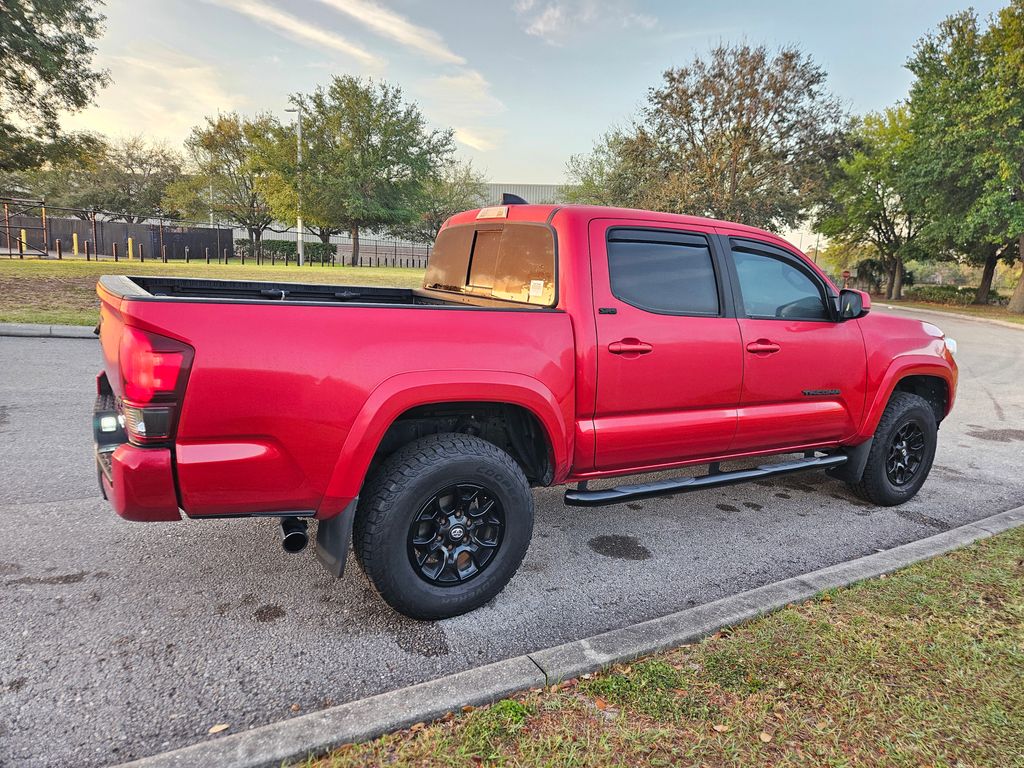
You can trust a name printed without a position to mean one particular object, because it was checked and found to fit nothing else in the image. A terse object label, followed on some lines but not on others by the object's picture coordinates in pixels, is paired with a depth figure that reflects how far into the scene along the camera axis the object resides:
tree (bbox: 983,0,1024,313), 23.50
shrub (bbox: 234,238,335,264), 47.09
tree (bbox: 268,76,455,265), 39.78
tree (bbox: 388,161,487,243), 57.50
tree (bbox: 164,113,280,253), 48.06
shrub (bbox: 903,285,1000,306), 34.78
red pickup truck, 2.34
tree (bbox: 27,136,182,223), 49.72
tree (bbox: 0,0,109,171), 14.40
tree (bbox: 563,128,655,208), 30.88
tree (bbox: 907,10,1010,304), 24.94
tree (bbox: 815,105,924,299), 32.81
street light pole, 38.91
